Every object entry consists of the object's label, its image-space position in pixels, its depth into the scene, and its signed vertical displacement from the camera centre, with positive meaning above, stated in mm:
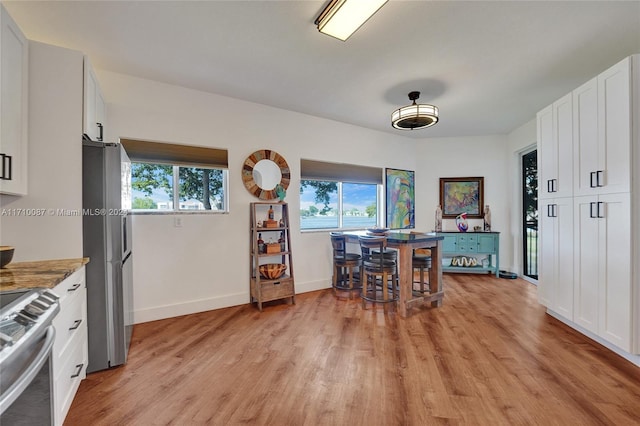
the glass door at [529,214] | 4637 -41
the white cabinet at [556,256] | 2708 -476
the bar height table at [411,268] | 3117 -680
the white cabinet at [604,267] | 2104 -481
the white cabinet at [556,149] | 2709 +676
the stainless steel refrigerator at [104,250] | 1961 -267
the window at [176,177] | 3015 +441
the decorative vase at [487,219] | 5113 -146
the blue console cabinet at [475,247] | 4926 -657
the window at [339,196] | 4261 +294
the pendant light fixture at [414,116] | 2955 +1082
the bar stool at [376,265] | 3307 -665
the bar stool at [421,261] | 3379 -613
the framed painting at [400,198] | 5082 +274
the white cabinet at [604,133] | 2098 +672
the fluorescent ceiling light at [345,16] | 1801 +1406
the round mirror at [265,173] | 3562 +550
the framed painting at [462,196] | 5324 +315
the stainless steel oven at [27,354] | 831 -479
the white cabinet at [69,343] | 1377 -743
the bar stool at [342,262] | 3871 -705
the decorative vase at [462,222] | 5133 -205
